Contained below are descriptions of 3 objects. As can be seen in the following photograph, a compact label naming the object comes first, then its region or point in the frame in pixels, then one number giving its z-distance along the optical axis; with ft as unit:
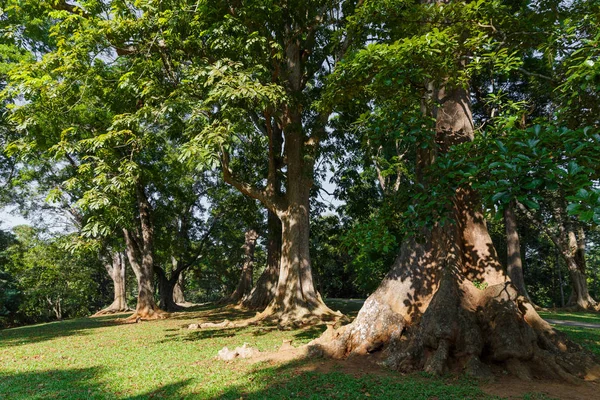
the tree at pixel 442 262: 16.03
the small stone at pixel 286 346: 24.22
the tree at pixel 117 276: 86.48
